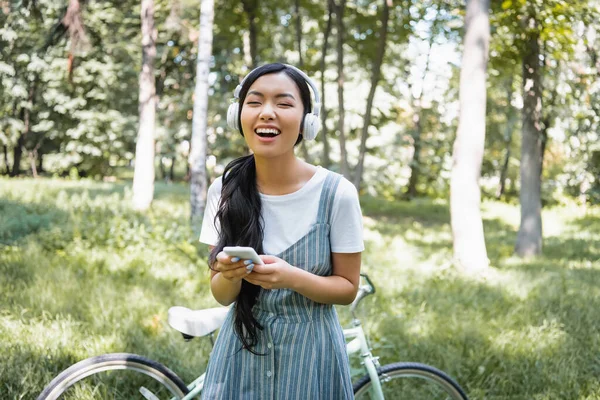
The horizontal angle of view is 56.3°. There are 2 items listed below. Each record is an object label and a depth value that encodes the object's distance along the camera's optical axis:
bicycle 2.36
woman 1.78
